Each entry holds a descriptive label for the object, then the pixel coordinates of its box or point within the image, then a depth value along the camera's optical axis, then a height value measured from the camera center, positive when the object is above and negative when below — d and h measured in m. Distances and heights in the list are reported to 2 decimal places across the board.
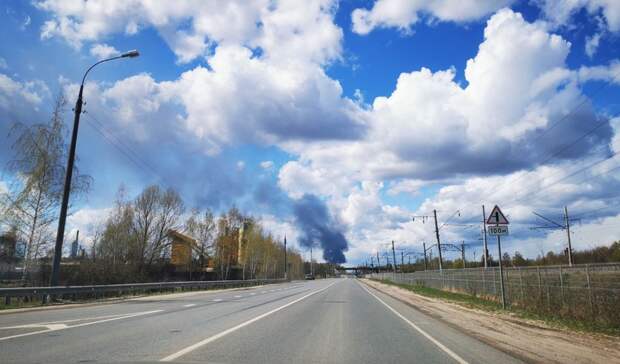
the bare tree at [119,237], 59.28 +4.77
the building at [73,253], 50.20 +2.33
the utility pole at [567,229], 49.23 +4.32
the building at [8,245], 26.30 +1.77
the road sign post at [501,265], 21.29 +0.20
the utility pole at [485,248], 48.83 +2.35
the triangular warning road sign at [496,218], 21.25 +2.34
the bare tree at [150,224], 62.22 +6.62
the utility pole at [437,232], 56.12 +4.68
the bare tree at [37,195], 24.52 +4.19
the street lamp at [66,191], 20.98 +3.84
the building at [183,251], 70.62 +3.43
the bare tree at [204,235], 74.75 +6.11
